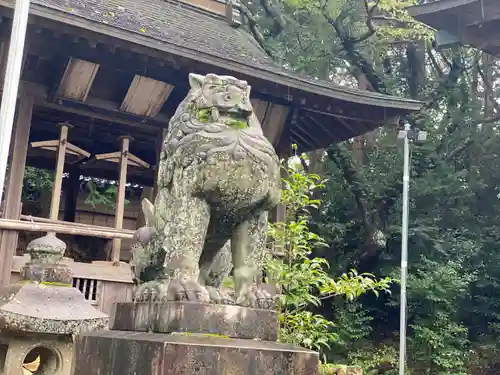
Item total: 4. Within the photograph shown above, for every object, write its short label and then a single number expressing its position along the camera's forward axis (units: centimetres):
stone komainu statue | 332
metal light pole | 813
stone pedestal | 287
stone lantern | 423
